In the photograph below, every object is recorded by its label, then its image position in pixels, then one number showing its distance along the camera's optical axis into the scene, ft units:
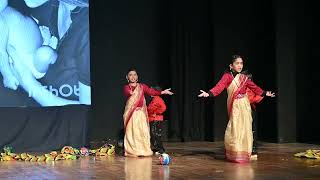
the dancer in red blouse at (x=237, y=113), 19.31
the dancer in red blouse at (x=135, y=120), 22.30
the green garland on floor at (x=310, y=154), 20.53
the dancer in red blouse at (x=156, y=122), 22.95
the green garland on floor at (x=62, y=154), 21.28
